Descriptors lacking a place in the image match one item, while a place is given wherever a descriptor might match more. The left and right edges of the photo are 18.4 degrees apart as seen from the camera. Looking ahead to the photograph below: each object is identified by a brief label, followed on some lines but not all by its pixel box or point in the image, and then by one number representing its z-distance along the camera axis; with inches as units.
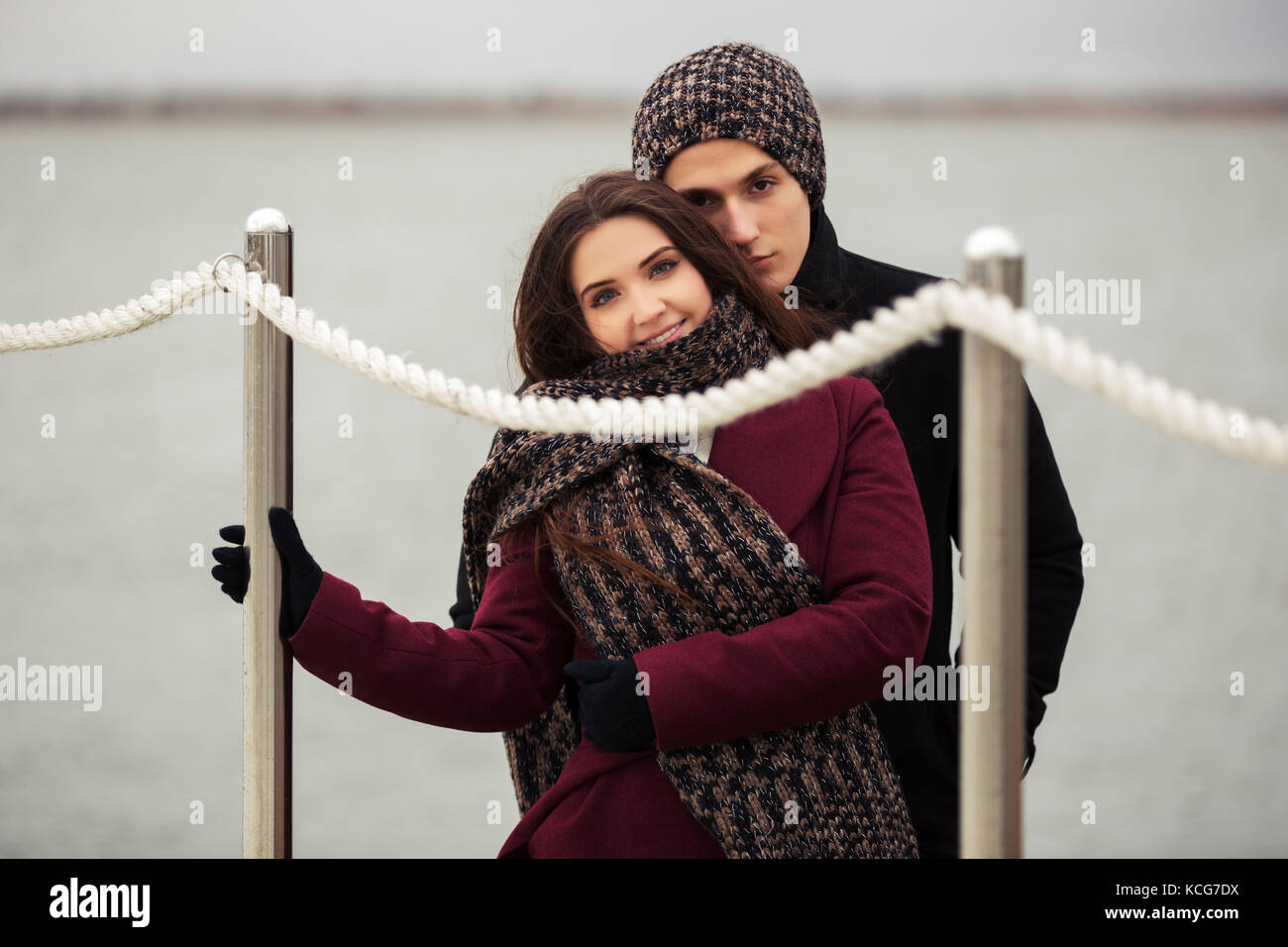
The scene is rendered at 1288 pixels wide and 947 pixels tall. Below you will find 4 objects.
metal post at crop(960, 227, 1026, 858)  124.2
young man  150.2
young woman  132.0
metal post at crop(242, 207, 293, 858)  135.2
